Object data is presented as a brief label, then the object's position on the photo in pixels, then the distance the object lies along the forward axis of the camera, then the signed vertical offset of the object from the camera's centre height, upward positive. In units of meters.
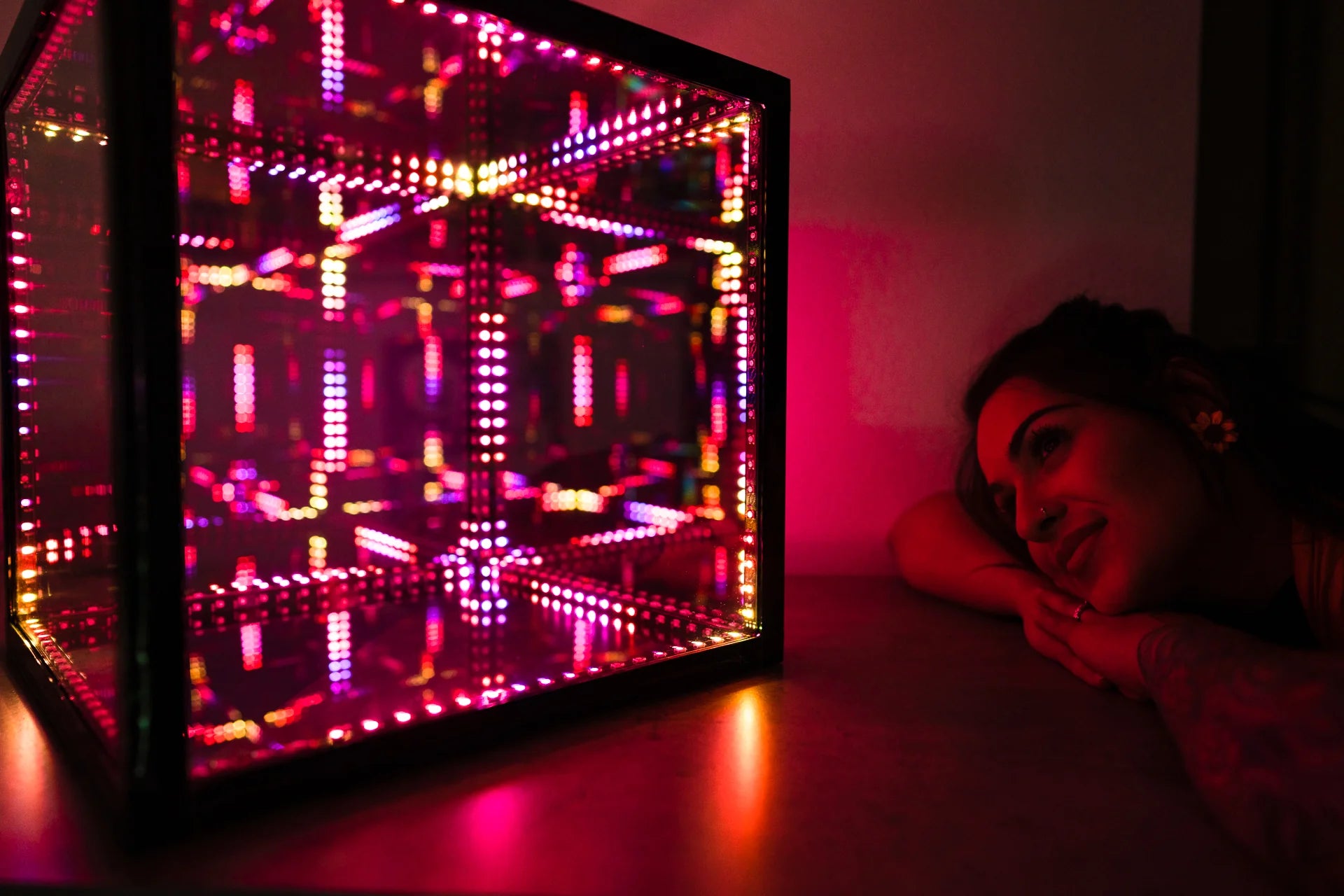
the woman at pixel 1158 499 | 0.98 -0.12
